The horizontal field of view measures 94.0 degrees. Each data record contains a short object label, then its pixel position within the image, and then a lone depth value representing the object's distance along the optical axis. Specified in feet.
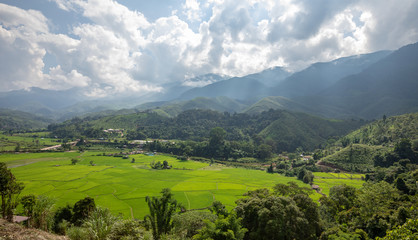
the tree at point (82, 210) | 104.01
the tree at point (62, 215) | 100.46
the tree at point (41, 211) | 84.23
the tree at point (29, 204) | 86.63
